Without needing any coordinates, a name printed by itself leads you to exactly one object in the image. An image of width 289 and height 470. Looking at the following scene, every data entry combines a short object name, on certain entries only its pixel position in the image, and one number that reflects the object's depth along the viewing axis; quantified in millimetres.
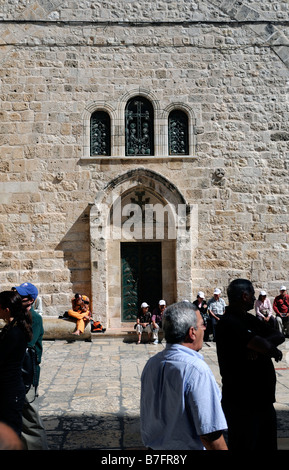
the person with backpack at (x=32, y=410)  3709
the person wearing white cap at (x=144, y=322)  9930
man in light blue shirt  2174
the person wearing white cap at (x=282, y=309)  10156
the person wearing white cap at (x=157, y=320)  9891
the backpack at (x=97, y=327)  10398
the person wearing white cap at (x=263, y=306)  9938
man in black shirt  2947
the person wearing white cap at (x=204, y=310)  10141
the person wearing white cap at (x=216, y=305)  10078
